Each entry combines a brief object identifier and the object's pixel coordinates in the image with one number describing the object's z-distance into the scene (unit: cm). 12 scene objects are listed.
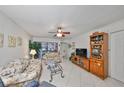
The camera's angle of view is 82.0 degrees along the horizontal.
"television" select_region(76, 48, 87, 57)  343
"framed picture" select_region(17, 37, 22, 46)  262
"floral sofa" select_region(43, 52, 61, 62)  376
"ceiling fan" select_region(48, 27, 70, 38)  255
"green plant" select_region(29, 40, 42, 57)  386
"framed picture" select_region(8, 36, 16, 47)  203
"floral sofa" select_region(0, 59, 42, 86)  128
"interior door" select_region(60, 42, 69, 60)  458
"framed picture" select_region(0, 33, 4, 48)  169
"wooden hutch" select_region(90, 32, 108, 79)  223
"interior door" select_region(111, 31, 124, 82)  200
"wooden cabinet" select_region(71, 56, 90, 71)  289
